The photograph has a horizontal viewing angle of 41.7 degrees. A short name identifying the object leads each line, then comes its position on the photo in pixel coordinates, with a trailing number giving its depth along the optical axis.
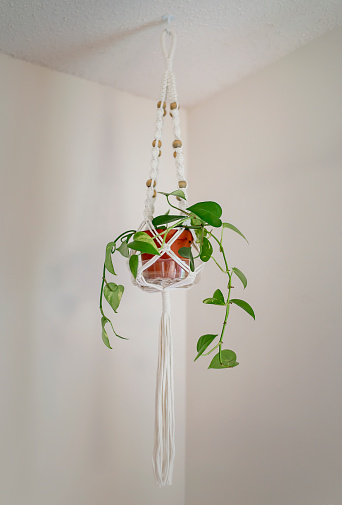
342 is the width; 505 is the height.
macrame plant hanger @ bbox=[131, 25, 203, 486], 1.02
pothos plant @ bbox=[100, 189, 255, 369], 0.95
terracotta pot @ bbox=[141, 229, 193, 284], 1.02
